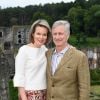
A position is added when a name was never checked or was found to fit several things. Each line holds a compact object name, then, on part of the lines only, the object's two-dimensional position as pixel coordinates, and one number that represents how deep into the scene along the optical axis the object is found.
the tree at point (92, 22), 50.69
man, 4.09
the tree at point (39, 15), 53.28
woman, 4.21
